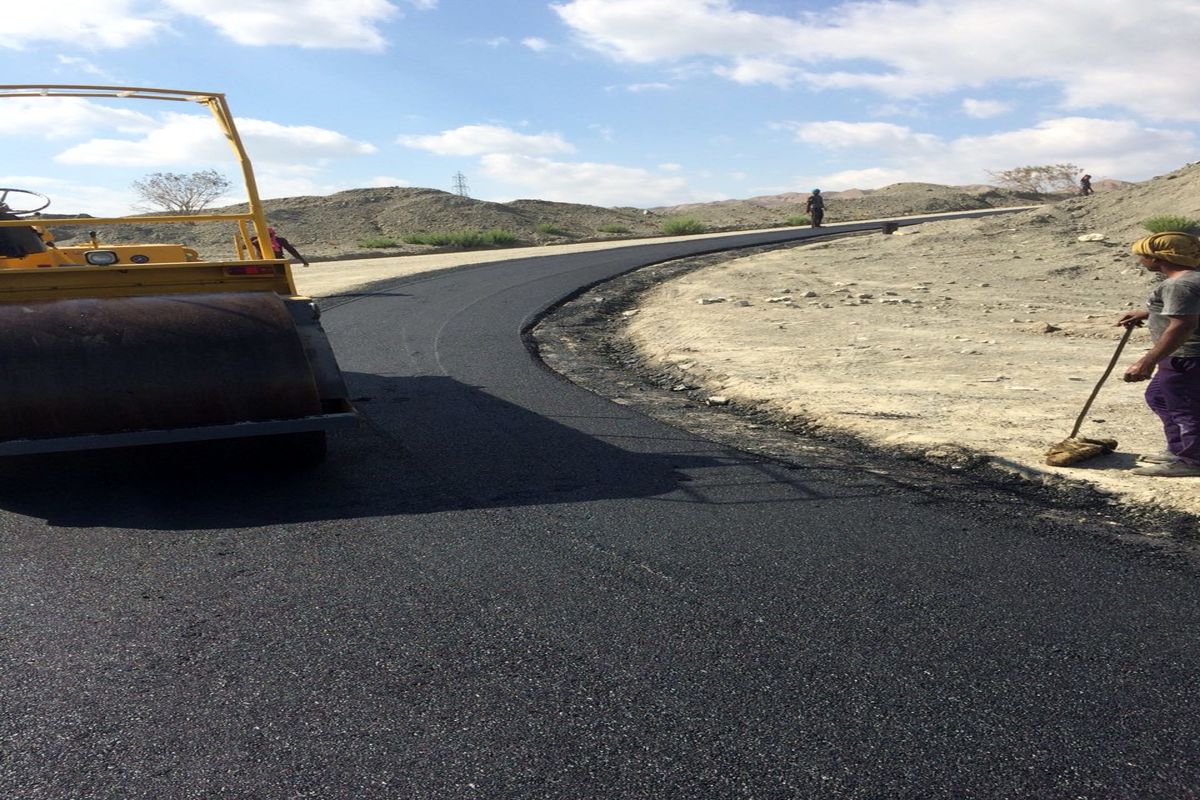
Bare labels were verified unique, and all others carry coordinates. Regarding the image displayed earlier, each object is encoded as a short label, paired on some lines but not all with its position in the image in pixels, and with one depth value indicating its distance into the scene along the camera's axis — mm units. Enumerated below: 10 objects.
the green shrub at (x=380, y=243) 36500
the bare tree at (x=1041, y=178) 73000
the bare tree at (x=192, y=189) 40500
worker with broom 5738
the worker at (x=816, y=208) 38500
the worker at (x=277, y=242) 8180
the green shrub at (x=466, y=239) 37219
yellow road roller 5543
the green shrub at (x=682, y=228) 43156
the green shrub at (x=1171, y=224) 20250
